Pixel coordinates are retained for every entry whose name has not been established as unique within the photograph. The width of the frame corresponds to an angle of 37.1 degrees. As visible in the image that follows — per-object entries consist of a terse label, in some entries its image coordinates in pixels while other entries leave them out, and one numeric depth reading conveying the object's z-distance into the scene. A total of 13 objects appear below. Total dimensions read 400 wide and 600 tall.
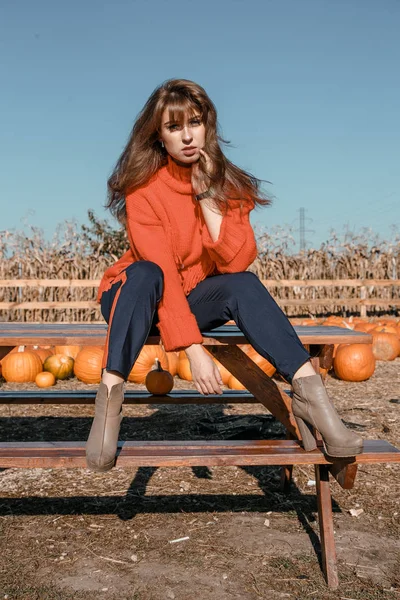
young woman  2.15
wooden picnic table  2.14
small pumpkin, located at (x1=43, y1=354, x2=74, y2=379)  6.38
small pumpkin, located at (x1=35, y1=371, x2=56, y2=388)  6.12
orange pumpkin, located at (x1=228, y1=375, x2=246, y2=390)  5.81
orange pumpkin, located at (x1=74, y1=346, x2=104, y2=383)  5.90
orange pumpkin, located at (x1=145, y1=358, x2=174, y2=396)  3.94
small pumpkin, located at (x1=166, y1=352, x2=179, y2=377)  6.45
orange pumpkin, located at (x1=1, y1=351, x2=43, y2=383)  6.24
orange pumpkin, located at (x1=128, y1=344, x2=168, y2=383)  6.02
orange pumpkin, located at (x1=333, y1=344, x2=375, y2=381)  6.25
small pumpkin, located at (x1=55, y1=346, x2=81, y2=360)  6.84
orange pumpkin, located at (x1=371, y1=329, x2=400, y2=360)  7.82
